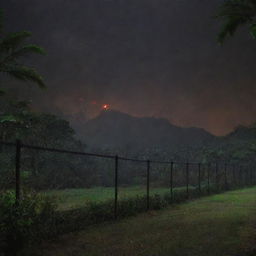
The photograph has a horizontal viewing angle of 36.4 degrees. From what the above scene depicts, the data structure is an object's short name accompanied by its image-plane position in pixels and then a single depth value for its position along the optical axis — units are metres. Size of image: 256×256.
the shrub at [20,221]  7.46
